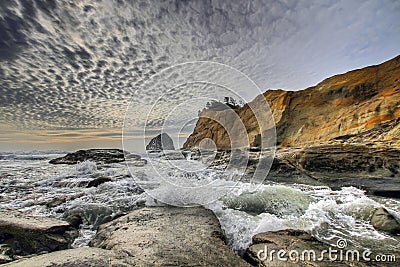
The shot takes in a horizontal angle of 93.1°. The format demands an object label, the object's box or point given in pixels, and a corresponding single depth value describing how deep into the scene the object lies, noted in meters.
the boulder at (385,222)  3.75
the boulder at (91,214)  4.52
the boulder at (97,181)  7.89
